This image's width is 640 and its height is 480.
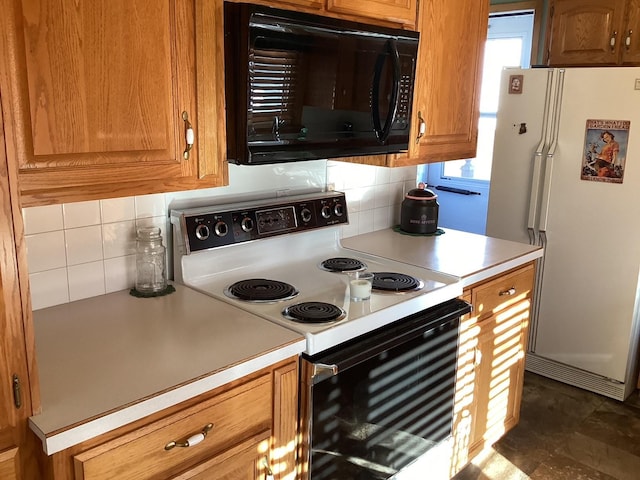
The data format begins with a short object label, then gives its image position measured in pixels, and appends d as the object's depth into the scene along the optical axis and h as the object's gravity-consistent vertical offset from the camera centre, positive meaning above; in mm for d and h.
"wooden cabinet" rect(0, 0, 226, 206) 1227 +19
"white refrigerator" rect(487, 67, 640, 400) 2857 -479
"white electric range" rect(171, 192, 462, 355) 1673 -560
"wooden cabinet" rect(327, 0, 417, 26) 1816 +315
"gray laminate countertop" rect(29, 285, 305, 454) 1146 -573
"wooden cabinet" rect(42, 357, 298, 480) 1159 -720
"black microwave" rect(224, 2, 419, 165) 1568 +63
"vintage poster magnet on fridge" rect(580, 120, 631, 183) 2842 -175
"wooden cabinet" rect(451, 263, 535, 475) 2170 -962
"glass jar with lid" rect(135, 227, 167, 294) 1783 -473
